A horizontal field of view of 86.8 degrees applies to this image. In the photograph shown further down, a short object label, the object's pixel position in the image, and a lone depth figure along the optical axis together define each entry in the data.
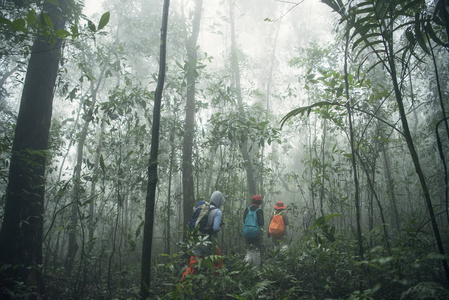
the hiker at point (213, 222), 3.93
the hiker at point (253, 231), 4.93
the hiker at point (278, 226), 5.70
